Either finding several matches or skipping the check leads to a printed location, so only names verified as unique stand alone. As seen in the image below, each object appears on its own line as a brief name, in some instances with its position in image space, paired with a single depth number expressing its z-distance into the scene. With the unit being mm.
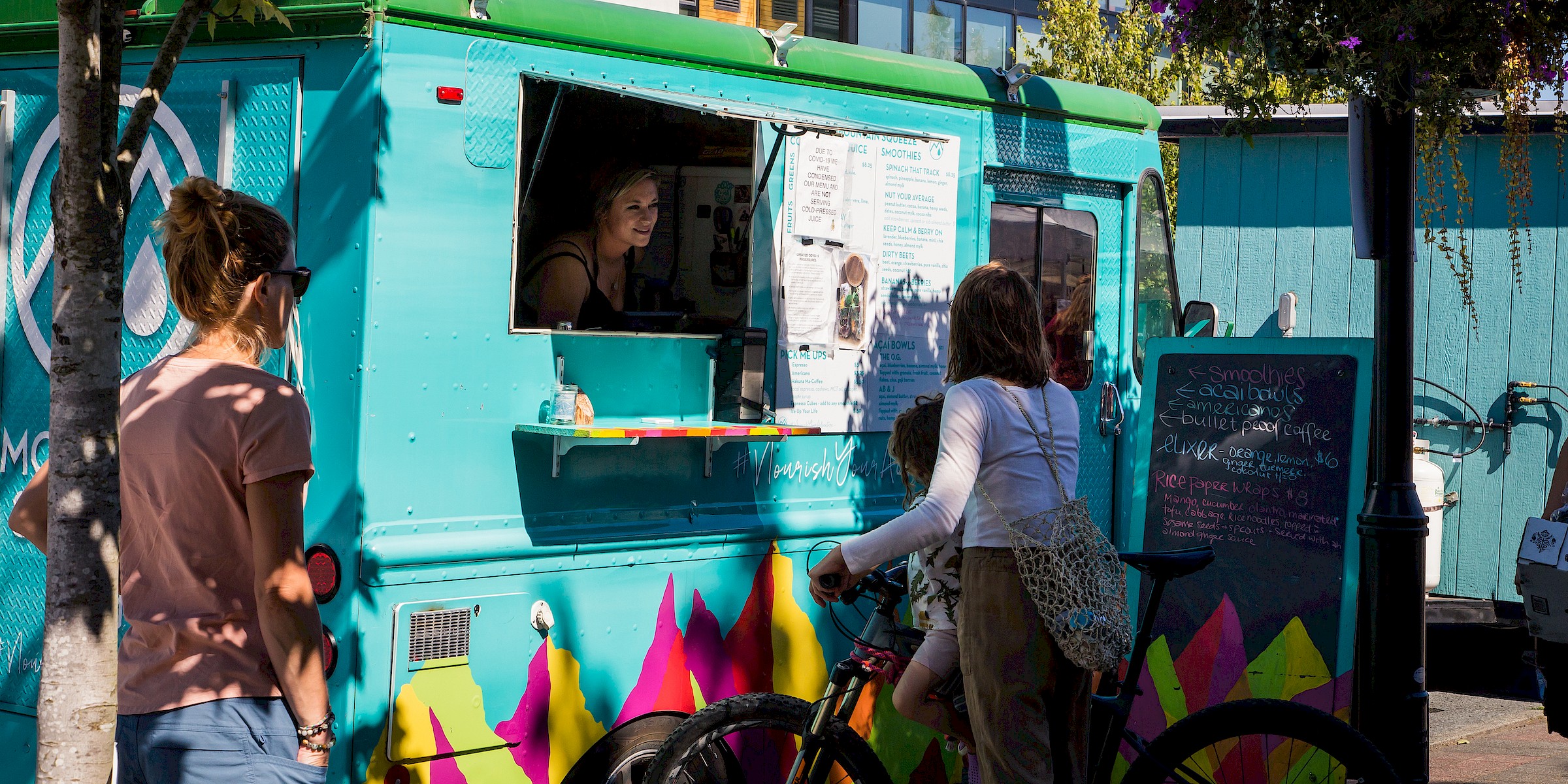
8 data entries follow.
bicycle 3572
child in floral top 3611
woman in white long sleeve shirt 3287
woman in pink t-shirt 2320
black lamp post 4270
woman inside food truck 4434
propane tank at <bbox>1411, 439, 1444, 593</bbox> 8039
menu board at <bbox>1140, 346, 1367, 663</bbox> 4617
